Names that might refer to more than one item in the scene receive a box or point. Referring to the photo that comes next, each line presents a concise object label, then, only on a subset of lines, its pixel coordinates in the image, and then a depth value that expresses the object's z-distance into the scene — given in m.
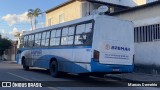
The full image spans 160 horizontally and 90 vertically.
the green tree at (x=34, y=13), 40.23
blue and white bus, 8.13
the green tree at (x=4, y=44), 39.69
